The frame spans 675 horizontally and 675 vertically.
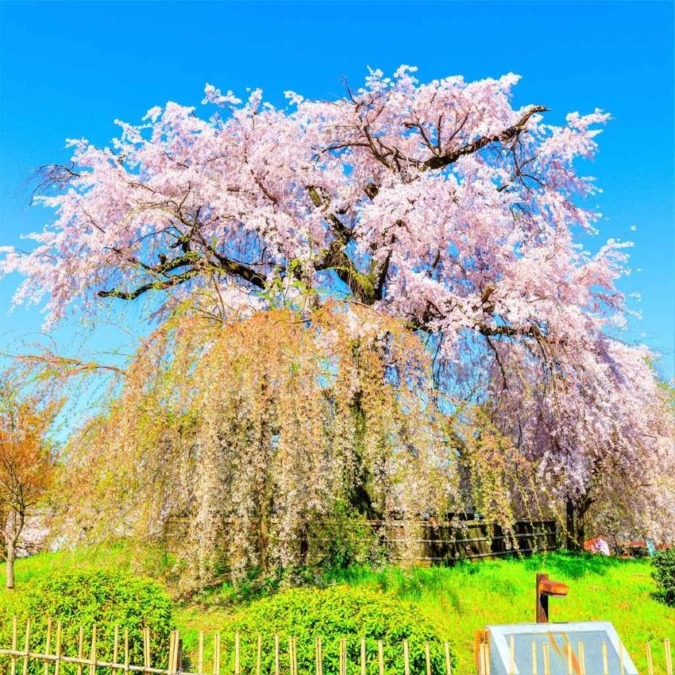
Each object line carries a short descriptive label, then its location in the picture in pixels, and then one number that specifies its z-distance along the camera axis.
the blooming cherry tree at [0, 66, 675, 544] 12.83
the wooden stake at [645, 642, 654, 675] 3.80
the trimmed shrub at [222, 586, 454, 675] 4.73
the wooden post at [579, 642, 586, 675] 3.94
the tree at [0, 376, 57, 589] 12.92
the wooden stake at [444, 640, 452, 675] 3.93
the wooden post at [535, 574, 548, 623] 4.88
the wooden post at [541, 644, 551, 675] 3.82
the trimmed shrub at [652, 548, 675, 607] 9.89
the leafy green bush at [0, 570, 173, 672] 5.73
